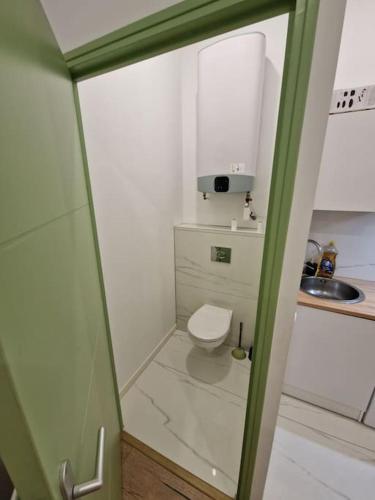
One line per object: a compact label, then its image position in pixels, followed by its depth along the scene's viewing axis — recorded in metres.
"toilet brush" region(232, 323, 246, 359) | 1.93
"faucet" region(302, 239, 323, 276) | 1.70
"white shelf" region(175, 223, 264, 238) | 1.75
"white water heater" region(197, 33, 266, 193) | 1.44
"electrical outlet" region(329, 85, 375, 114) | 1.19
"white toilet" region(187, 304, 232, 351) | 1.60
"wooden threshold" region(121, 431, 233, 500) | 1.06
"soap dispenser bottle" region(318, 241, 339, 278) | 1.64
